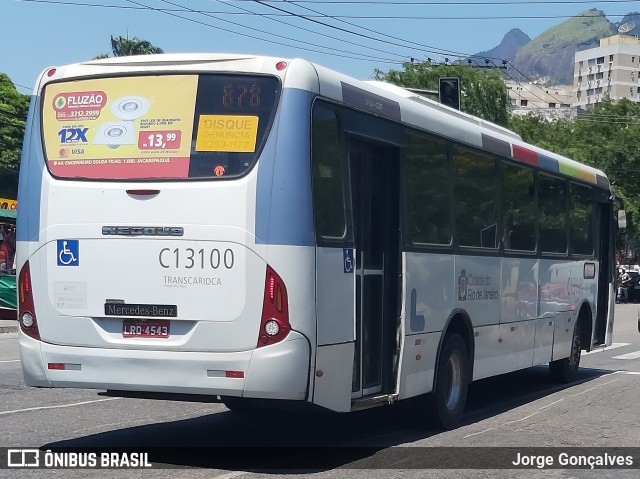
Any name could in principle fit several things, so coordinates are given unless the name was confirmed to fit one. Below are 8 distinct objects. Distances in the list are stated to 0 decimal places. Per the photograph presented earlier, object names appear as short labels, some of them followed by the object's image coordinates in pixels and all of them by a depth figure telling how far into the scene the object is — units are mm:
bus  8203
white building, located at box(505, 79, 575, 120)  182338
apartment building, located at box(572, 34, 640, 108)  190375
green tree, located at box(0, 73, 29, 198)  50312
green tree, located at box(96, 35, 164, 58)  51094
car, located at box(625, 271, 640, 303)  55588
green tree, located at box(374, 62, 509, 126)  52719
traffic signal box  23688
